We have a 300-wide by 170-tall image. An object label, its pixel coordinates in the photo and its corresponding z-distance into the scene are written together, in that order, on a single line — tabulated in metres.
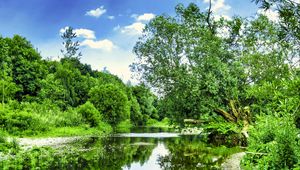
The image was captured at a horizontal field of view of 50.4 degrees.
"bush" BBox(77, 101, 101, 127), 51.49
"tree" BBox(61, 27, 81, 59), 75.66
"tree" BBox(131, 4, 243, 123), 24.79
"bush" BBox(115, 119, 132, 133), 65.91
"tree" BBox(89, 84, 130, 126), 60.29
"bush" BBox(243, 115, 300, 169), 8.30
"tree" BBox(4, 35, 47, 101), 55.29
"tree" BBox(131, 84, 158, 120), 93.53
